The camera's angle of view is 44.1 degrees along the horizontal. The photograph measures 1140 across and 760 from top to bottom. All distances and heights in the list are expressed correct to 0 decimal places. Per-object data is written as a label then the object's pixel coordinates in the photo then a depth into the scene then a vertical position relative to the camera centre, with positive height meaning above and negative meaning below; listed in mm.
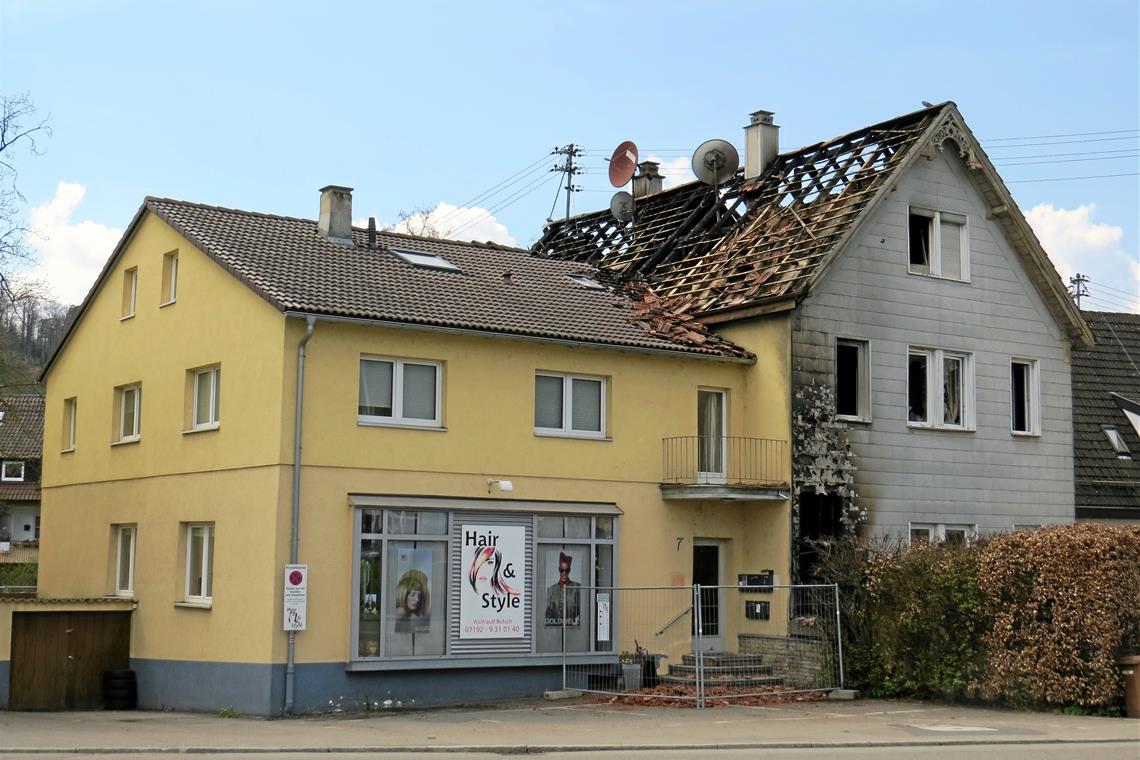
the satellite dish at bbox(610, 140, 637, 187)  34000 +9476
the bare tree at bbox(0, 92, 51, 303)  26094 +4884
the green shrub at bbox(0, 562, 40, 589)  45091 -913
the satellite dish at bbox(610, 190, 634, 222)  33438 +8282
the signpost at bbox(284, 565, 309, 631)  19906 -663
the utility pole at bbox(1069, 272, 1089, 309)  79744 +15863
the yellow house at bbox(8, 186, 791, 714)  20609 +1440
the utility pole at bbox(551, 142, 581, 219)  61156 +16917
